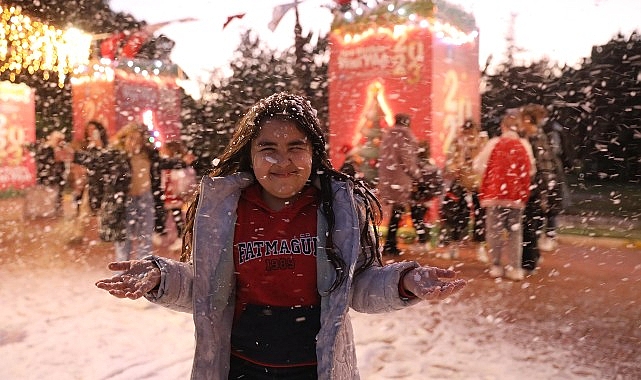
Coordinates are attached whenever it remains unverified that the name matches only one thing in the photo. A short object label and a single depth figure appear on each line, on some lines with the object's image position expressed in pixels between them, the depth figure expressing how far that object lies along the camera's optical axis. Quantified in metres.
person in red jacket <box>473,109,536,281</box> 6.38
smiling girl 1.88
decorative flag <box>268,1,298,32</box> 9.62
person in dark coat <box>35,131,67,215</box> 12.52
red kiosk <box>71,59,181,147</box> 14.91
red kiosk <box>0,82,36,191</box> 12.96
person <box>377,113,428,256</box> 7.37
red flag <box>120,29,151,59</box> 11.84
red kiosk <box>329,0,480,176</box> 9.00
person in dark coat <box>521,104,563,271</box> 6.75
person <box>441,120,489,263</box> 8.01
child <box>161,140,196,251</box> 8.52
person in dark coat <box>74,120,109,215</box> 7.42
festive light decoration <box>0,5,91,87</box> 7.98
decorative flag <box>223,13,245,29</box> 7.99
